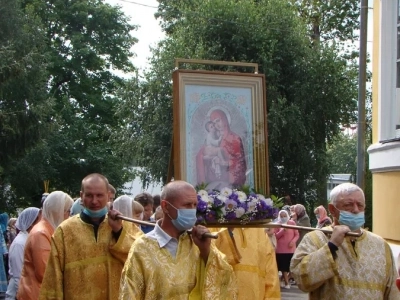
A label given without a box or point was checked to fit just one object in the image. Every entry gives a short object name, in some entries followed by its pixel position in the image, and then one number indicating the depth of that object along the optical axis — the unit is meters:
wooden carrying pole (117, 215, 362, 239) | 5.23
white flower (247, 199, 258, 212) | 6.13
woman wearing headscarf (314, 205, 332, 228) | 12.66
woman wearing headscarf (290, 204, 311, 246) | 18.12
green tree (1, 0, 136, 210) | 37.25
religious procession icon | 7.78
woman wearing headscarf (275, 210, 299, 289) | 17.89
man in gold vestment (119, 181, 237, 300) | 4.80
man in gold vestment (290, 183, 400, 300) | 5.43
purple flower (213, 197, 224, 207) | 6.02
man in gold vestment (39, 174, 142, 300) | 6.09
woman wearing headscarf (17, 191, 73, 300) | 6.95
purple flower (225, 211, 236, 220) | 6.01
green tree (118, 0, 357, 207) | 25.62
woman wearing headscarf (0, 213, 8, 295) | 13.95
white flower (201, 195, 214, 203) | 6.01
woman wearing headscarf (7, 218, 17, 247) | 18.45
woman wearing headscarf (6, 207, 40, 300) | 8.65
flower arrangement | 5.96
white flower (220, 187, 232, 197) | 6.21
